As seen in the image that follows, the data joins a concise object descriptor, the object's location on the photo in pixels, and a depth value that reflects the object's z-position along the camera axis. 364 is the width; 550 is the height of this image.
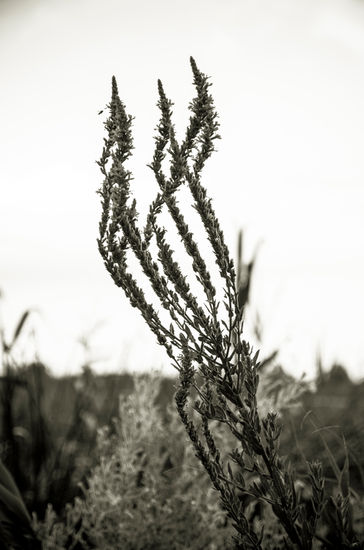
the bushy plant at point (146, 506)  2.59
